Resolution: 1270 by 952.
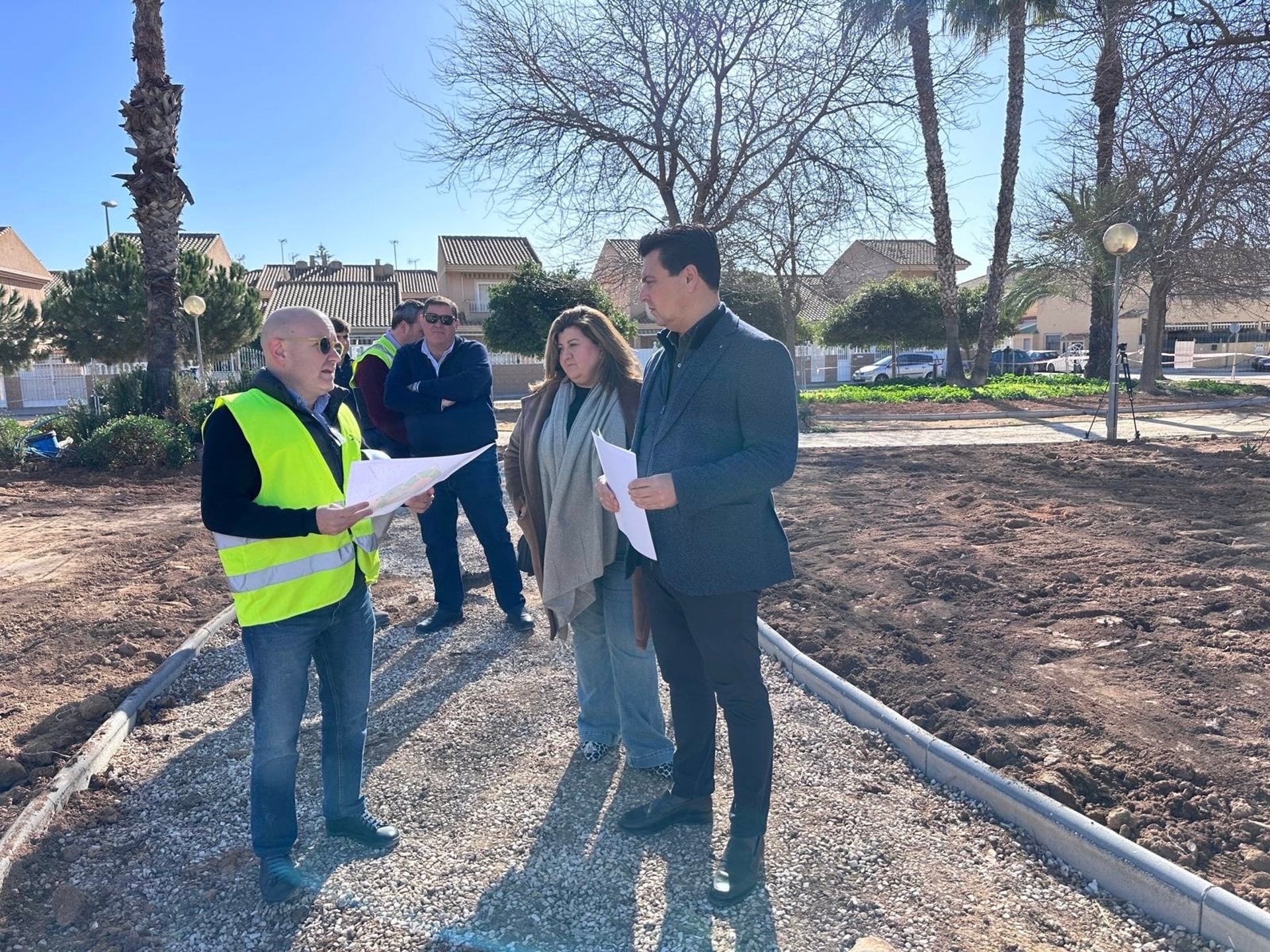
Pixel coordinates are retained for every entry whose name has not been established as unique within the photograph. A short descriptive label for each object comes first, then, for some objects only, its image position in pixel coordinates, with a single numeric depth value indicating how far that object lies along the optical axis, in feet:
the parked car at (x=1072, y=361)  126.31
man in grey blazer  8.44
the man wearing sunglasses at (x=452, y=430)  16.31
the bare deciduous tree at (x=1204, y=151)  27.12
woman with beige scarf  11.38
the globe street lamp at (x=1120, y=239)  37.37
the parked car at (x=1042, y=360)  135.74
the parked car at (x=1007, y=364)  130.72
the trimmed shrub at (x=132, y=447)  39.75
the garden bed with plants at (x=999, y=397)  66.13
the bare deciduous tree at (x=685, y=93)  45.14
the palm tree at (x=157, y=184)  40.01
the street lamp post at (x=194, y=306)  58.34
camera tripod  45.85
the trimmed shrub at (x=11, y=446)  40.34
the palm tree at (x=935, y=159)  53.67
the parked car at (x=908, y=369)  124.57
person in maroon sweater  17.83
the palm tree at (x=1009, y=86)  69.05
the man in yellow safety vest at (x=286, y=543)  8.38
